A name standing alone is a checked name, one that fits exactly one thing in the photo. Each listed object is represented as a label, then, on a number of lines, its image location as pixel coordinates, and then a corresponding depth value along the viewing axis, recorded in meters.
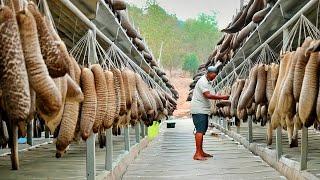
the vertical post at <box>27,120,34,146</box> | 8.01
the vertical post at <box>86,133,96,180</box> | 4.62
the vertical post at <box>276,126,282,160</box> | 6.66
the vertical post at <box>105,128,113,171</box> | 5.71
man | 8.79
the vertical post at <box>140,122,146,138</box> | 12.54
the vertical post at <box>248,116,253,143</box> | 10.20
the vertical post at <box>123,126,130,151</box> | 8.09
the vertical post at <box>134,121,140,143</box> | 10.29
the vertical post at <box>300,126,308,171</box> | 5.24
